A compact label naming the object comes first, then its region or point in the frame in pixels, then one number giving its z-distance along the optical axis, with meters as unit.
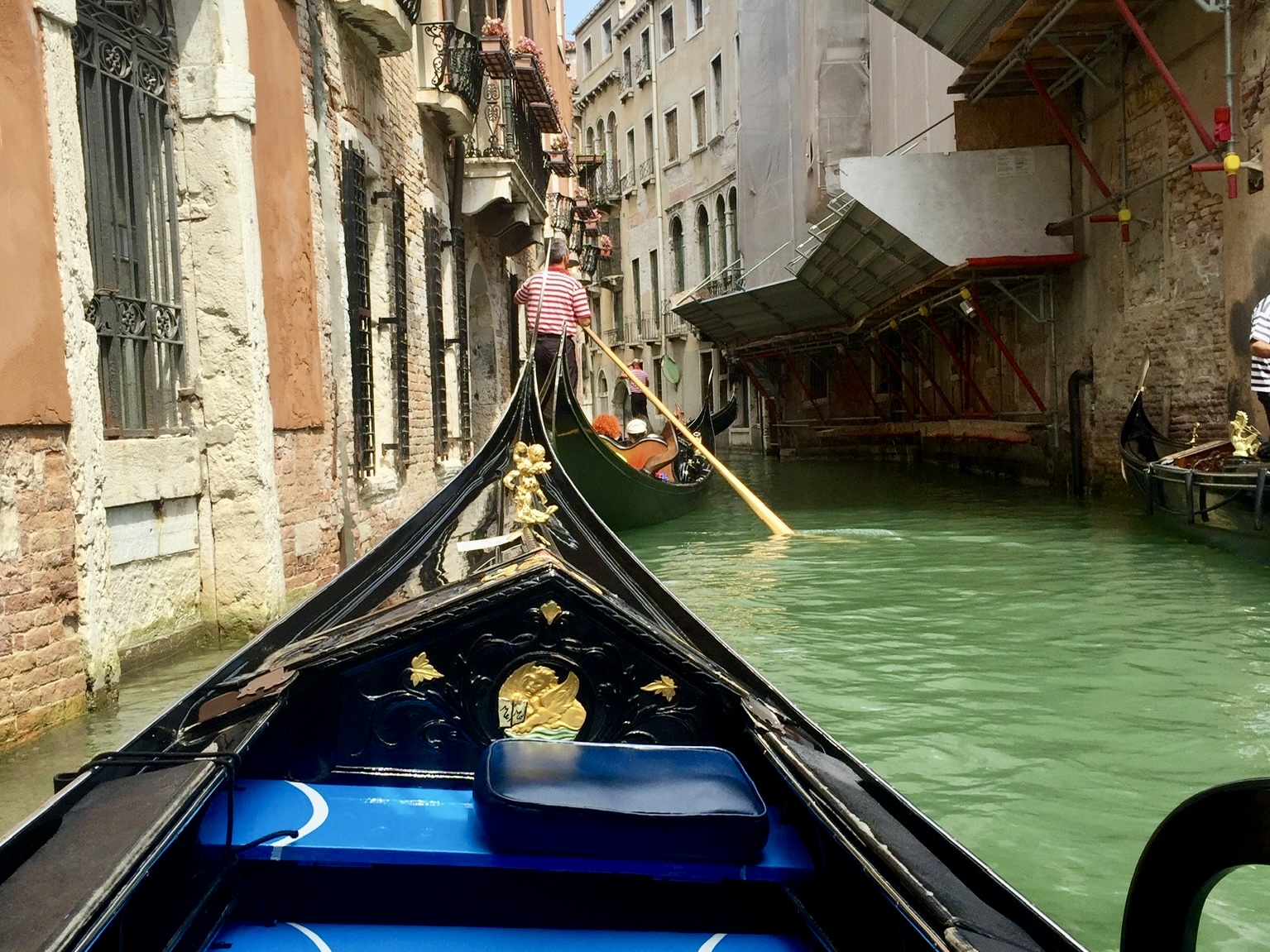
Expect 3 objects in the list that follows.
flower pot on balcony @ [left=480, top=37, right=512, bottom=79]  8.19
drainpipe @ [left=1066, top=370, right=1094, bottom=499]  9.01
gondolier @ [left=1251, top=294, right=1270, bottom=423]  5.52
